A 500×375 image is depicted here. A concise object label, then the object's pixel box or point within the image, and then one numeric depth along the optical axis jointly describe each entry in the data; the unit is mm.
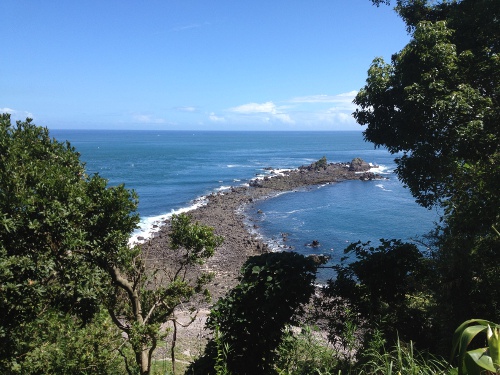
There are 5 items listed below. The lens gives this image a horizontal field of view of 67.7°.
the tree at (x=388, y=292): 8570
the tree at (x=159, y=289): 8570
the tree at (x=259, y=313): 8336
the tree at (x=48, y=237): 5582
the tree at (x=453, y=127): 6684
